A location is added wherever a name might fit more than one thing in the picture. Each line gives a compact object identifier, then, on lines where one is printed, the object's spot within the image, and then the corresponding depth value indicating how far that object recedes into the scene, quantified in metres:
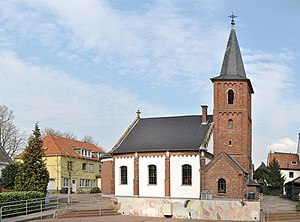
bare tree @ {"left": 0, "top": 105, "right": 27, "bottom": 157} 68.75
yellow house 62.84
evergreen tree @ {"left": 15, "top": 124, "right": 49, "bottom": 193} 36.22
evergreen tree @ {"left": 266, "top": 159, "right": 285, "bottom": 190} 63.81
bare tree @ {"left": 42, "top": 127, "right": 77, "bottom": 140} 96.91
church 42.06
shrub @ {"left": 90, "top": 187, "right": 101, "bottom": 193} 63.92
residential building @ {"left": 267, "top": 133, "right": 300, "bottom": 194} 72.81
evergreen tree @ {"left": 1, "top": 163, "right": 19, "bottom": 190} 42.41
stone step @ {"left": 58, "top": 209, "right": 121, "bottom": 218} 32.41
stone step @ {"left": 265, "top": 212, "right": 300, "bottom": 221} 32.38
